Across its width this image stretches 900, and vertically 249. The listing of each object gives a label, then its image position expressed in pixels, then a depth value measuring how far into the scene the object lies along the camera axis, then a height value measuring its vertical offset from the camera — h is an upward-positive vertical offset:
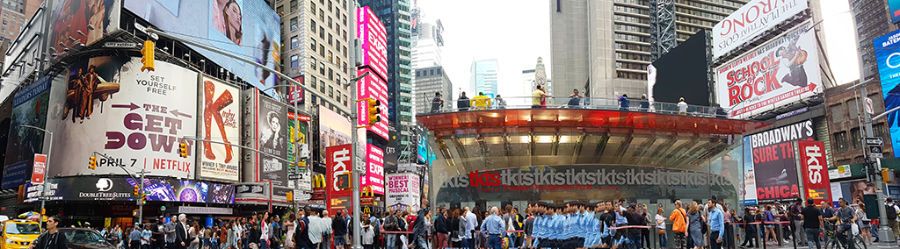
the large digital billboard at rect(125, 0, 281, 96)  45.03 +15.59
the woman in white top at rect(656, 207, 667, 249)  18.68 -0.57
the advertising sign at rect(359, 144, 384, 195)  67.50 +5.01
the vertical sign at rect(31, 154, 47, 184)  36.19 +3.24
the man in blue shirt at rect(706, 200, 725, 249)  16.14 -0.63
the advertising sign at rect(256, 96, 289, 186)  52.28 +6.76
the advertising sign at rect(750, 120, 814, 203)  39.00 +1.80
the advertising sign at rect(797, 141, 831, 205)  33.16 +1.71
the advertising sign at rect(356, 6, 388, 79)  68.38 +19.68
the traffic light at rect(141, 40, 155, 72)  14.80 +3.90
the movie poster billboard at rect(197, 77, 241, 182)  46.53 +6.85
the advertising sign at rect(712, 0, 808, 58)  58.78 +17.96
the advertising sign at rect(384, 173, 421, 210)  74.81 +2.78
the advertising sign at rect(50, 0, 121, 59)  41.69 +14.05
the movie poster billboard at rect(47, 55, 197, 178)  41.72 +6.98
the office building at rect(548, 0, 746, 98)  91.94 +25.45
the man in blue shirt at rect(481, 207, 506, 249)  17.84 -0.53
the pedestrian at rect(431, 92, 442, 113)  30.17 +5.21
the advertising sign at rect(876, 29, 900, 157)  50.91 +10.30
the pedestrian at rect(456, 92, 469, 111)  30.11 +5.12
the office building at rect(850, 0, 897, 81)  67.14 +18.99
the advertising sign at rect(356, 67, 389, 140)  64.62 +13.34
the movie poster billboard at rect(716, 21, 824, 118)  54.59 +12.01
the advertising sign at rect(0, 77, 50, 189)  47.94 +7.45
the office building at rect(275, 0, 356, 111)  71.12 +20.39
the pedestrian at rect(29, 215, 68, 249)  10.45 -0.25
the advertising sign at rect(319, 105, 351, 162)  63.31 +9.15
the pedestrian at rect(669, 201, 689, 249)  17.05 -0.43
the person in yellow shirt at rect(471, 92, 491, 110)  29.80 +5.14
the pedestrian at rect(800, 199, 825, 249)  17.09 -0.60
